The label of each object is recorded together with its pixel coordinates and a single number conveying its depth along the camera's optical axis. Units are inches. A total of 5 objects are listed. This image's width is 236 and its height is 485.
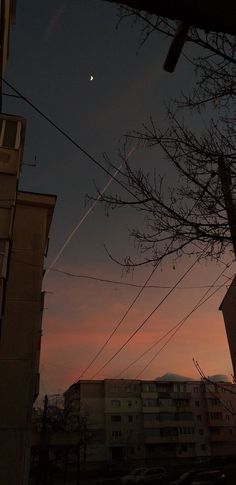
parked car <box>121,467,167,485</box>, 1513.3
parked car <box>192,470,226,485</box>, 1073.5
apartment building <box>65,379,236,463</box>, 2514.8
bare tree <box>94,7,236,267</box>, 195.7
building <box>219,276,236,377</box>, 916.9
